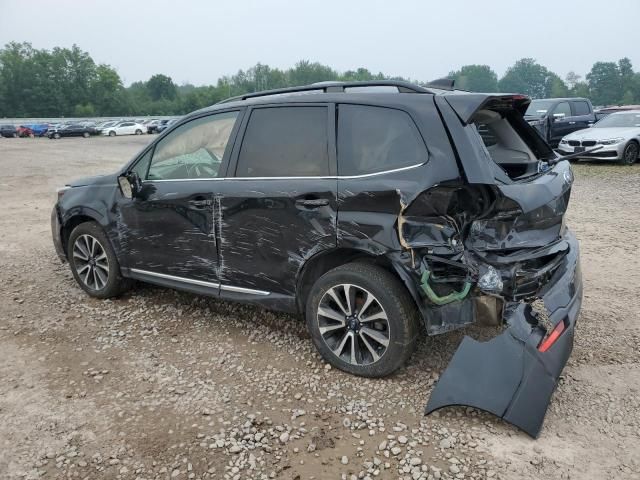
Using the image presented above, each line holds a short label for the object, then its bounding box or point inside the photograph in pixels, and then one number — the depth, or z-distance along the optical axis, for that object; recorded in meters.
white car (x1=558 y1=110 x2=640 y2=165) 12.55
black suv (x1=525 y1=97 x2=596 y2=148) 15.00
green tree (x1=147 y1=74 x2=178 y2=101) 111.69
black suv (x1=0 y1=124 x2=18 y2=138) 46.28
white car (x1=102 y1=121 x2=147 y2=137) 45.31
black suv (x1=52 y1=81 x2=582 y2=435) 2.90
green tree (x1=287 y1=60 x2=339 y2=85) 104.82
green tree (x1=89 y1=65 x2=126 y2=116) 93.00
